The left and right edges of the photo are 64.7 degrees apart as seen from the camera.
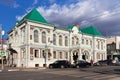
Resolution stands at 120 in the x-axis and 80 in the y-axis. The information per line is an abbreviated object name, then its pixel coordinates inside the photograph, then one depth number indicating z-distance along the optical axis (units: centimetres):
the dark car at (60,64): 1754
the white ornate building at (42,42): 1972
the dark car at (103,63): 2178
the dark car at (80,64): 1754
